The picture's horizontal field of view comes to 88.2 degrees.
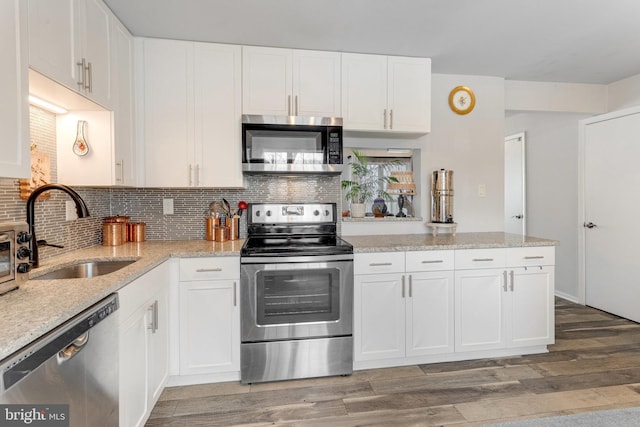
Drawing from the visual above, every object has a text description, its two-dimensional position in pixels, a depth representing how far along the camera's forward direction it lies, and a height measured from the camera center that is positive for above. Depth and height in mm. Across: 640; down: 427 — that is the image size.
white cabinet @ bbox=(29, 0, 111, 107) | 1391 +801
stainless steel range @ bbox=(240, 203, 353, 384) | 2164 -697
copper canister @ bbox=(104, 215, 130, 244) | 2406 -99
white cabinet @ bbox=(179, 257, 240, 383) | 2139 -705
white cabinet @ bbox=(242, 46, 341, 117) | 2492 +963
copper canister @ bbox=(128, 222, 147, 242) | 2571 -191
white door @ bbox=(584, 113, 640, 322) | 3193 -80
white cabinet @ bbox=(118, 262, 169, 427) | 1480 -702
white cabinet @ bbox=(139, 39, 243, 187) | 2402 +694
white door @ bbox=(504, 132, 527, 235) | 4582 +322
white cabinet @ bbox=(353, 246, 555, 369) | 2336 -722
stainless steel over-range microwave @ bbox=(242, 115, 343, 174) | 2404 +469
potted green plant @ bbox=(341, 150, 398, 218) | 2986 +223
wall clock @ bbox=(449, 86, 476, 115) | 3115 +1013
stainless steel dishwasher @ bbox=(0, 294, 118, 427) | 879 -509
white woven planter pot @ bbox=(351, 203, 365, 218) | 2975 -26
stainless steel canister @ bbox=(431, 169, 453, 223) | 2887 +96
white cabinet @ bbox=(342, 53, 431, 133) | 2625 +923
